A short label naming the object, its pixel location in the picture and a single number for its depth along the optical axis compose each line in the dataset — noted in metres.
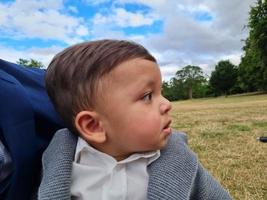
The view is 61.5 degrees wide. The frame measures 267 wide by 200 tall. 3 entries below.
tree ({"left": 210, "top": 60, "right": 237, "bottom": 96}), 33.14
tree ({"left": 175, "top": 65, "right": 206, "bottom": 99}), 39.87
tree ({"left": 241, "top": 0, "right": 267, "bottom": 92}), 15.30
